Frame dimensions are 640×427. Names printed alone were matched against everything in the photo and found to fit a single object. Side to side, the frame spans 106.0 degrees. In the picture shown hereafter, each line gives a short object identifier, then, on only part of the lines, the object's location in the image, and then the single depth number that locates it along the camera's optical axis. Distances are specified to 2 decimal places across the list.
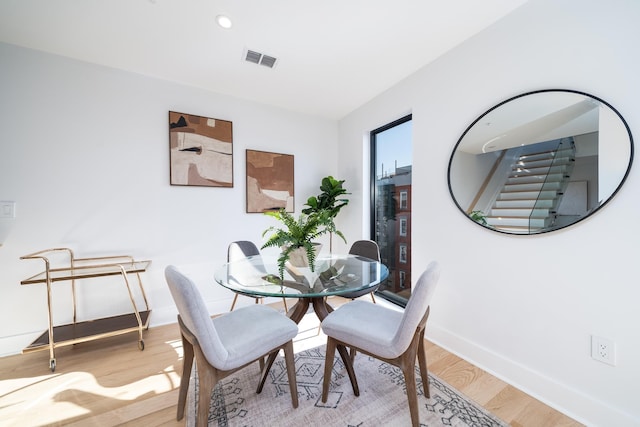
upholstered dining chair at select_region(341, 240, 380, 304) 2.37
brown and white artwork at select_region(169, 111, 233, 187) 2.56
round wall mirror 1.30
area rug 1.35
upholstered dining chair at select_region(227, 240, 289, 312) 2.38
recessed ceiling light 1.73
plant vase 1.78
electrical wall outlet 1.29
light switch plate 2.00
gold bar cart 1.81
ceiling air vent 2.13
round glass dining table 1.41
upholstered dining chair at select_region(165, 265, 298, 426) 1.09
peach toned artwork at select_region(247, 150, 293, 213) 2.96
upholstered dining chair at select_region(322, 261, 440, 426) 1.18
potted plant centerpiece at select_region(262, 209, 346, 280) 1.75
